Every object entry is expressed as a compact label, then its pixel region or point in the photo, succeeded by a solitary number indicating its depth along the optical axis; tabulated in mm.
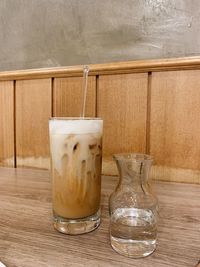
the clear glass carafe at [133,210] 382
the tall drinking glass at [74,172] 444
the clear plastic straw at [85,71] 518
